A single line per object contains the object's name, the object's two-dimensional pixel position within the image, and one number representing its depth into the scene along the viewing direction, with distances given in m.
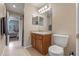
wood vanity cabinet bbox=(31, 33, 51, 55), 1.70
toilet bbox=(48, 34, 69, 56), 1.62
